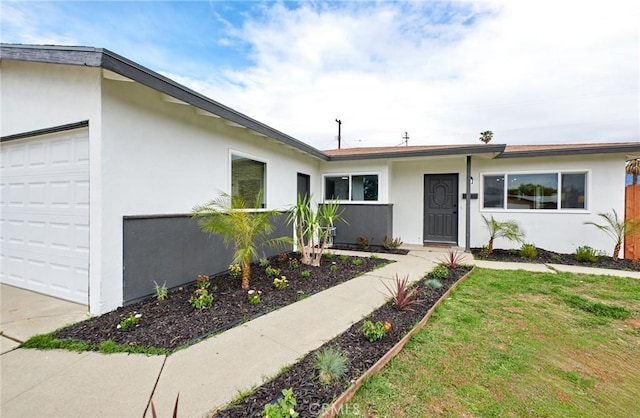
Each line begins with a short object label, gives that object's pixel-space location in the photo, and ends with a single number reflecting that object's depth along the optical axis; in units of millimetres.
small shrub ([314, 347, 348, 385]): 2080
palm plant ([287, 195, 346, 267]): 5898
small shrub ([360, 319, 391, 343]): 2729
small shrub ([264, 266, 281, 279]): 5098
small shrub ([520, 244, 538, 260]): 7098
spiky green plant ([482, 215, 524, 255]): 7570
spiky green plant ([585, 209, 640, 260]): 6723
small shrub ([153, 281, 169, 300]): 3800
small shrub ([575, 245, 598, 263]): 6606
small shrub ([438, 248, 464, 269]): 5871
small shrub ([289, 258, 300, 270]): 5863
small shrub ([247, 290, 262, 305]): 3754
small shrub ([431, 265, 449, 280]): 5121
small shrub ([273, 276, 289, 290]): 4406
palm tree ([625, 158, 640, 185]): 9164
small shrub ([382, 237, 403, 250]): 8234
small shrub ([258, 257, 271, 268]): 5931
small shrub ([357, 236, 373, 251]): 8594
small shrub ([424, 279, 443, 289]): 4586
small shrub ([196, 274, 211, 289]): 4212
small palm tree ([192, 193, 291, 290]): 4172
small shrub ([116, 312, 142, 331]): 2943
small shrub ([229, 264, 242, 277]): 4973
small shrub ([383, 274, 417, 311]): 3547
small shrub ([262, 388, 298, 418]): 1625
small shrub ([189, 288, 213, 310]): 3479
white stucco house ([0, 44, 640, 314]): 3367
